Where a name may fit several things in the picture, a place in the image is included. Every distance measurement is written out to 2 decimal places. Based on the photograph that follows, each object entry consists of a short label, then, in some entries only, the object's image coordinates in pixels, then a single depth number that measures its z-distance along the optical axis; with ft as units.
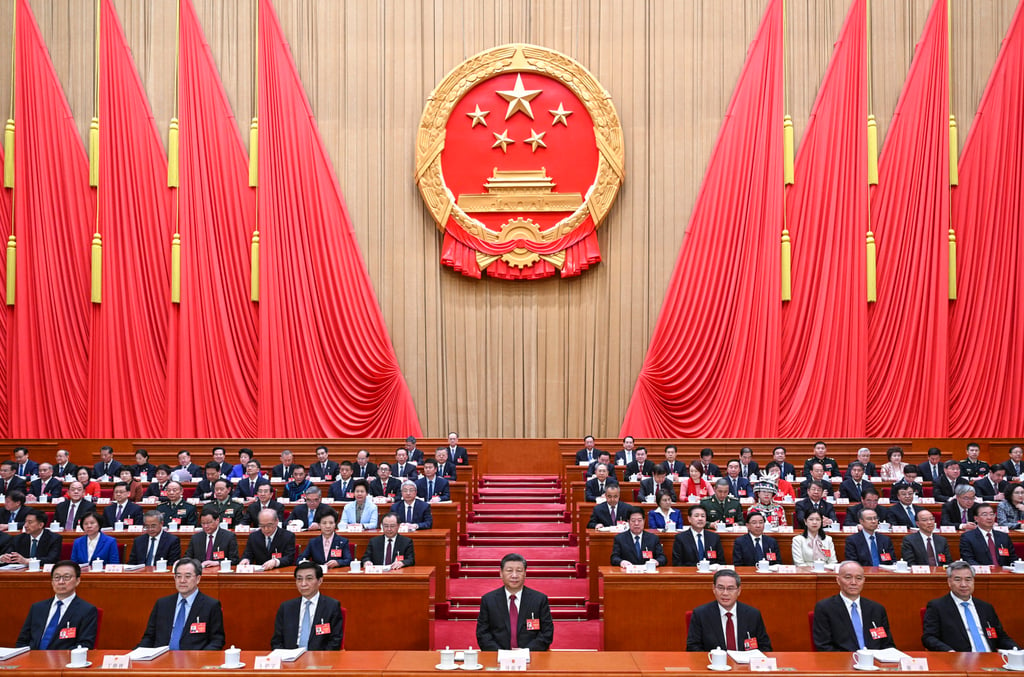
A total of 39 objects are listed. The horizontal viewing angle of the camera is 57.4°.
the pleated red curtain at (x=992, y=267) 37.99
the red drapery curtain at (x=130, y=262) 39.11
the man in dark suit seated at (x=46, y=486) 29.68
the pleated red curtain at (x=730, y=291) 38.47
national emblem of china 39.63
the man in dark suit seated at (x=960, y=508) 23.85
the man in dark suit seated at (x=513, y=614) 16.05
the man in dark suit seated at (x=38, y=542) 21.58
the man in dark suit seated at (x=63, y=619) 16.02
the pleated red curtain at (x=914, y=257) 38.11
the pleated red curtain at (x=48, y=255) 39.17
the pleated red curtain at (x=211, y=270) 39.01
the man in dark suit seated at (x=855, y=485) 28.04
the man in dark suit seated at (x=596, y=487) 27.50
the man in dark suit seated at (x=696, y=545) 20.99
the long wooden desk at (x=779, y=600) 18.01
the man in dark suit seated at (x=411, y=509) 24.27
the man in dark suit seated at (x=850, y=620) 15.51
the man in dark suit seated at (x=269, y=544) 21.07
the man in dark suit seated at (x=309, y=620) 15.98
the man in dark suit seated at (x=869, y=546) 20.70
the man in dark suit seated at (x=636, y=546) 20.95
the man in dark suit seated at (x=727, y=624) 15.19
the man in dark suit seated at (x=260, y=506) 24.68
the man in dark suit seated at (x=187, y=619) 16.17
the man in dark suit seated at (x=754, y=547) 20.53
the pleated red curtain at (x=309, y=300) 39.06
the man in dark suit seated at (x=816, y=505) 23.90
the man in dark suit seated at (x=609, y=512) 23.85
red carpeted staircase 21.42
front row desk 12.21
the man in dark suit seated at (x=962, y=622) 15.85
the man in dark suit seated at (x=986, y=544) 20.80
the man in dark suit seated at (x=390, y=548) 21.09
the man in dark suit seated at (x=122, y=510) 25.04
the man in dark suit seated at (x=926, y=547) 20.80
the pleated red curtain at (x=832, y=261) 38.04
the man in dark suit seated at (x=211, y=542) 21.12
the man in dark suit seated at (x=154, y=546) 21.06
